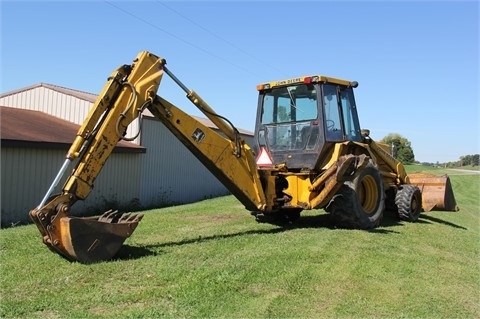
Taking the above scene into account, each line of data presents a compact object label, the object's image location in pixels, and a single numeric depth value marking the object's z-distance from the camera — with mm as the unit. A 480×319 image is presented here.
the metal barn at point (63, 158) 12578
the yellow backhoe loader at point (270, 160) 6223
